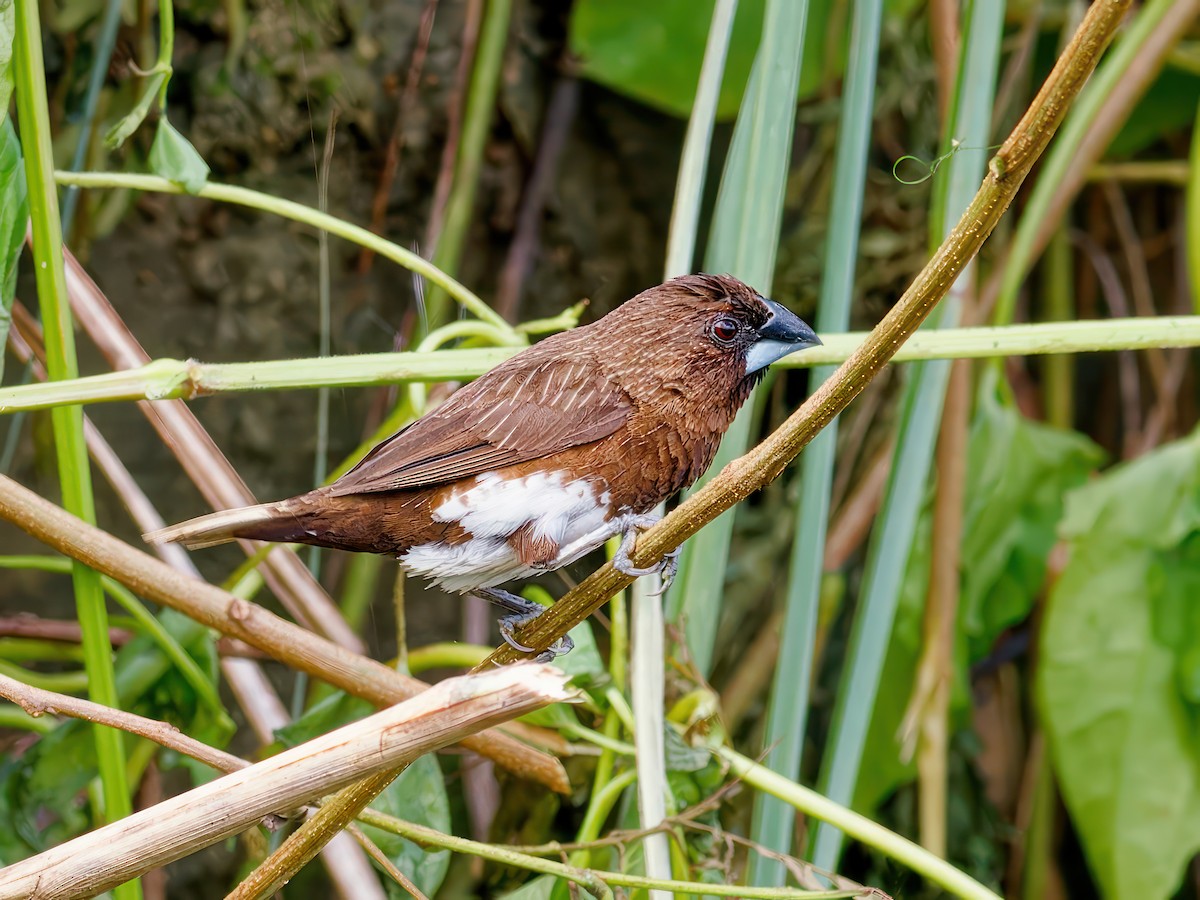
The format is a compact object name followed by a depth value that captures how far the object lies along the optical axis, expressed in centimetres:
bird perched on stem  263
